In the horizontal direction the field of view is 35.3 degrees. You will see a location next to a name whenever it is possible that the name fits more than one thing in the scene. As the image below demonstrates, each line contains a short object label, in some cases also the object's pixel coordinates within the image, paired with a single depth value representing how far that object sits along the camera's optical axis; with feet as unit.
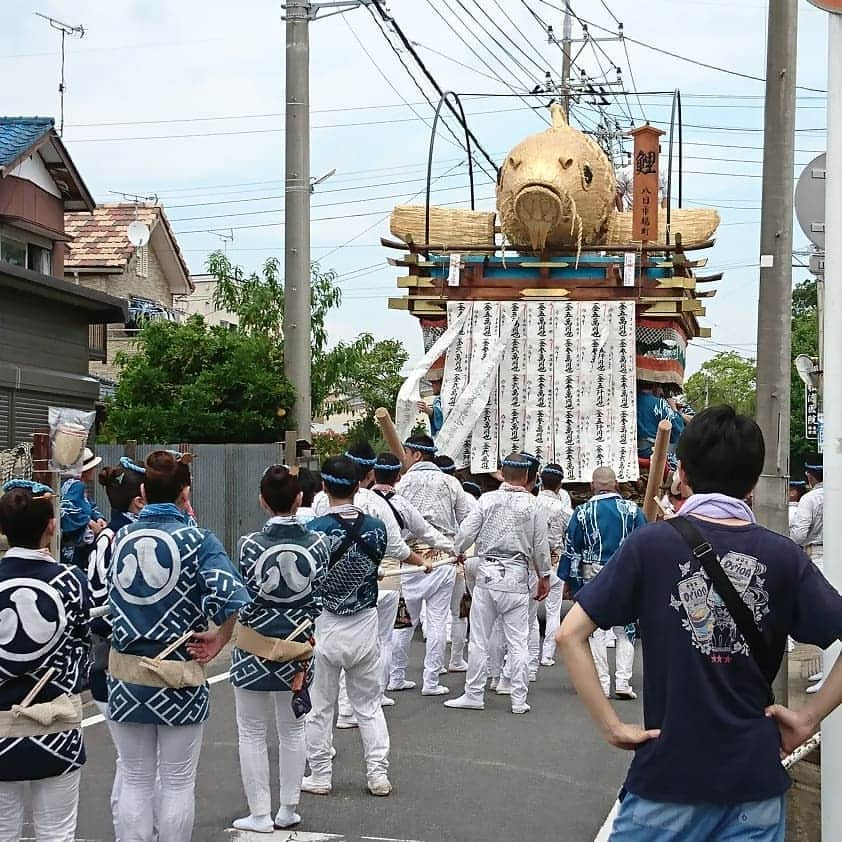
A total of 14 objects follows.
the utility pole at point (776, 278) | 30.68
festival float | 46.24
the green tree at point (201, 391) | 55.77
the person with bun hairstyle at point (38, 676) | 16.01
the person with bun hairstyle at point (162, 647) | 18.07
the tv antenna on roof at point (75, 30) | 97.26
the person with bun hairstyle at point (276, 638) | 21.54
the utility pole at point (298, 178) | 52.65
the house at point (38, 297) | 42.34
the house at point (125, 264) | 103.55
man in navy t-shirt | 11.65
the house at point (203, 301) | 164.45
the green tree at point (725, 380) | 269.85
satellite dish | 101.40
